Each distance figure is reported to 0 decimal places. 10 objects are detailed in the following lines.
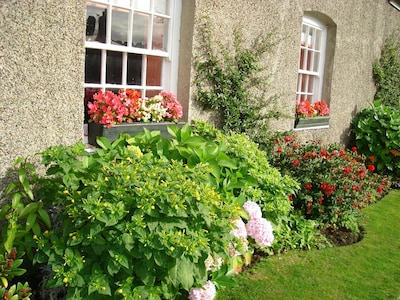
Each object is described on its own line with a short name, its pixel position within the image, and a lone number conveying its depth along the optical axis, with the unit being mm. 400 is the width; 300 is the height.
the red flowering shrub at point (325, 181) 5457
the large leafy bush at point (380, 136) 8953
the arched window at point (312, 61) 8188
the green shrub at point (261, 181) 4344
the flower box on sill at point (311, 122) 7656
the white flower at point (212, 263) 3467
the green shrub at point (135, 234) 2768
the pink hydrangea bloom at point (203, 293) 3304
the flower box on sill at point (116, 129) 4391
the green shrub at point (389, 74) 10297
